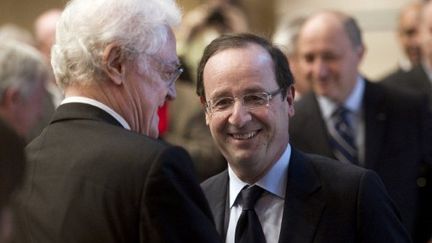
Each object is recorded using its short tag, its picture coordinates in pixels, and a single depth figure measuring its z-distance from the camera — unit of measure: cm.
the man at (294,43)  691
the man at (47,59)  575
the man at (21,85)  514
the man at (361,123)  543
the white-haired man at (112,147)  282
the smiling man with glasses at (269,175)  348
